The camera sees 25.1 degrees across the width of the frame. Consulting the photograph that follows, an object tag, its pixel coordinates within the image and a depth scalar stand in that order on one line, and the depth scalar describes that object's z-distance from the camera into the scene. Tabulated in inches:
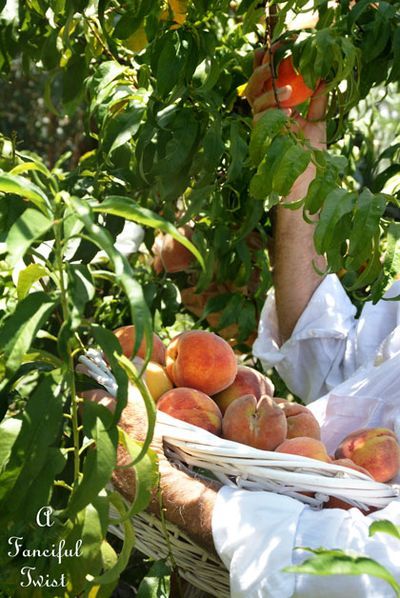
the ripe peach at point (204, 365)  48.1
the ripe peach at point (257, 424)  45.1
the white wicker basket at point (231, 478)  39.5
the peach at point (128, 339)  47.6
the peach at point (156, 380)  48.3
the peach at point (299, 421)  47.9
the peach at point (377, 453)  46.2
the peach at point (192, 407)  45.6
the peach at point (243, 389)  49.4
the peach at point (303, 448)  44.3
